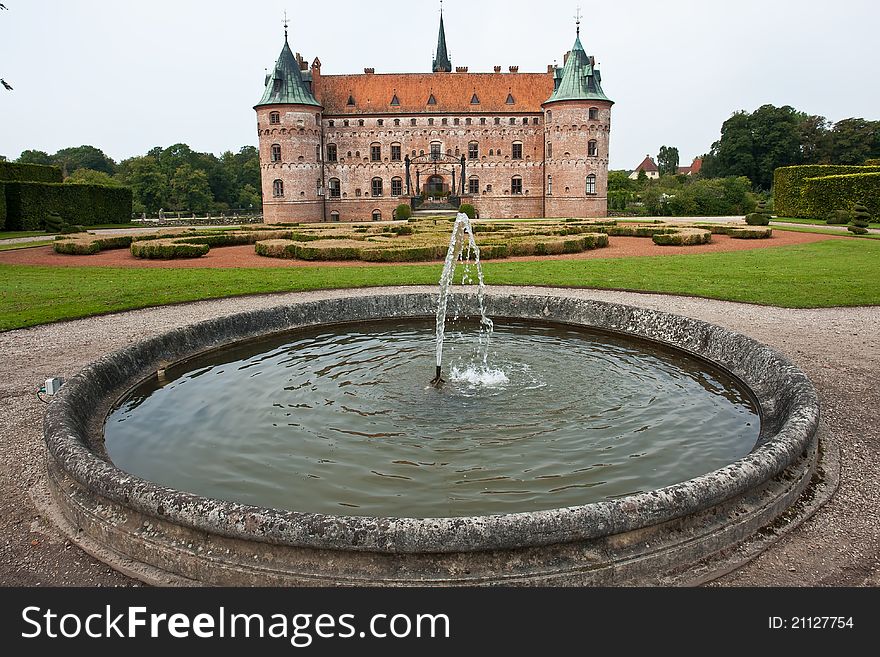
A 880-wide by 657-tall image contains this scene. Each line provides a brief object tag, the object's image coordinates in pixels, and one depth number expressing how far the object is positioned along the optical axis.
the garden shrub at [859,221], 26.73
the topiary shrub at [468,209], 47.72
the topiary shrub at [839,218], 33.69
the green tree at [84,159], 93.38
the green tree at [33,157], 83.67
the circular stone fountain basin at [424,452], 3.38
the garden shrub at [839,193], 34.72
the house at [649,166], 128.95
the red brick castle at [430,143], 51.44
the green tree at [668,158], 125.44
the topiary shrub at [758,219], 32.66
